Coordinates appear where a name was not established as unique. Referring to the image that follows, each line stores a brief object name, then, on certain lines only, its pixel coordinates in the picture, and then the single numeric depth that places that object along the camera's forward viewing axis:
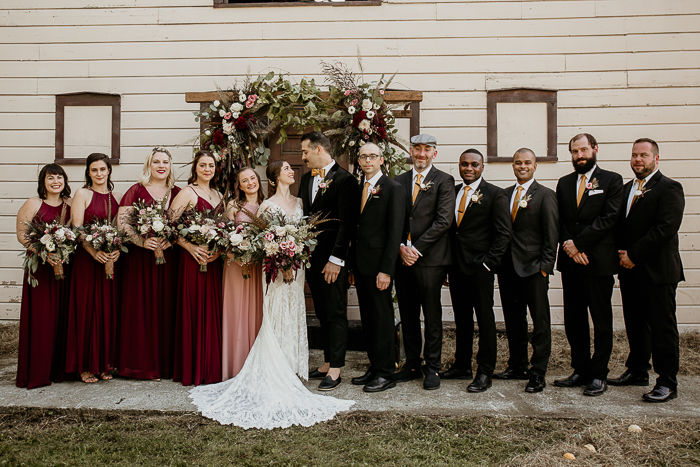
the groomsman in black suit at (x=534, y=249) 4.47
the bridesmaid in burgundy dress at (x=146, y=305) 4.71
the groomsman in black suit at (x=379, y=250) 4.37
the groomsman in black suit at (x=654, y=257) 4.23
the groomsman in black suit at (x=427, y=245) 4.48
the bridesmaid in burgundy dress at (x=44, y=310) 4.56
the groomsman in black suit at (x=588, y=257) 4.39
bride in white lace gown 3.85
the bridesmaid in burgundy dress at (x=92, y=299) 4.65
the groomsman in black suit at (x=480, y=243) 4.47
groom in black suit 4.51
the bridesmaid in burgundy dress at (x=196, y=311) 4.58
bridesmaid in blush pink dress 4.68
